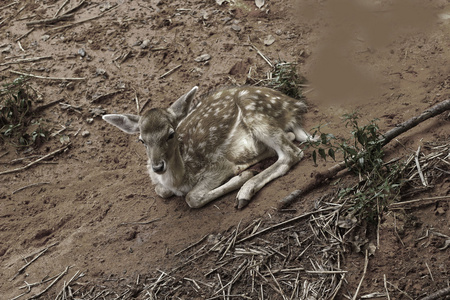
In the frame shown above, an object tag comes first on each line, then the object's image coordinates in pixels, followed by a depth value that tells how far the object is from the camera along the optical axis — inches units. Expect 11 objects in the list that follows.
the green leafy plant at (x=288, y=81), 261.9
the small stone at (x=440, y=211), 155.6
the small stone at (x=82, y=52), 316.8
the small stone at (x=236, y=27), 308.8
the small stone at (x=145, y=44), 315.3
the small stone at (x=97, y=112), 286.0
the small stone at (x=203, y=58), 297.7
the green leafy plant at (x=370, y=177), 163.5
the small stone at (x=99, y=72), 304.8
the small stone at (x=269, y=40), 297.3
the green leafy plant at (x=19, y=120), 280.5
